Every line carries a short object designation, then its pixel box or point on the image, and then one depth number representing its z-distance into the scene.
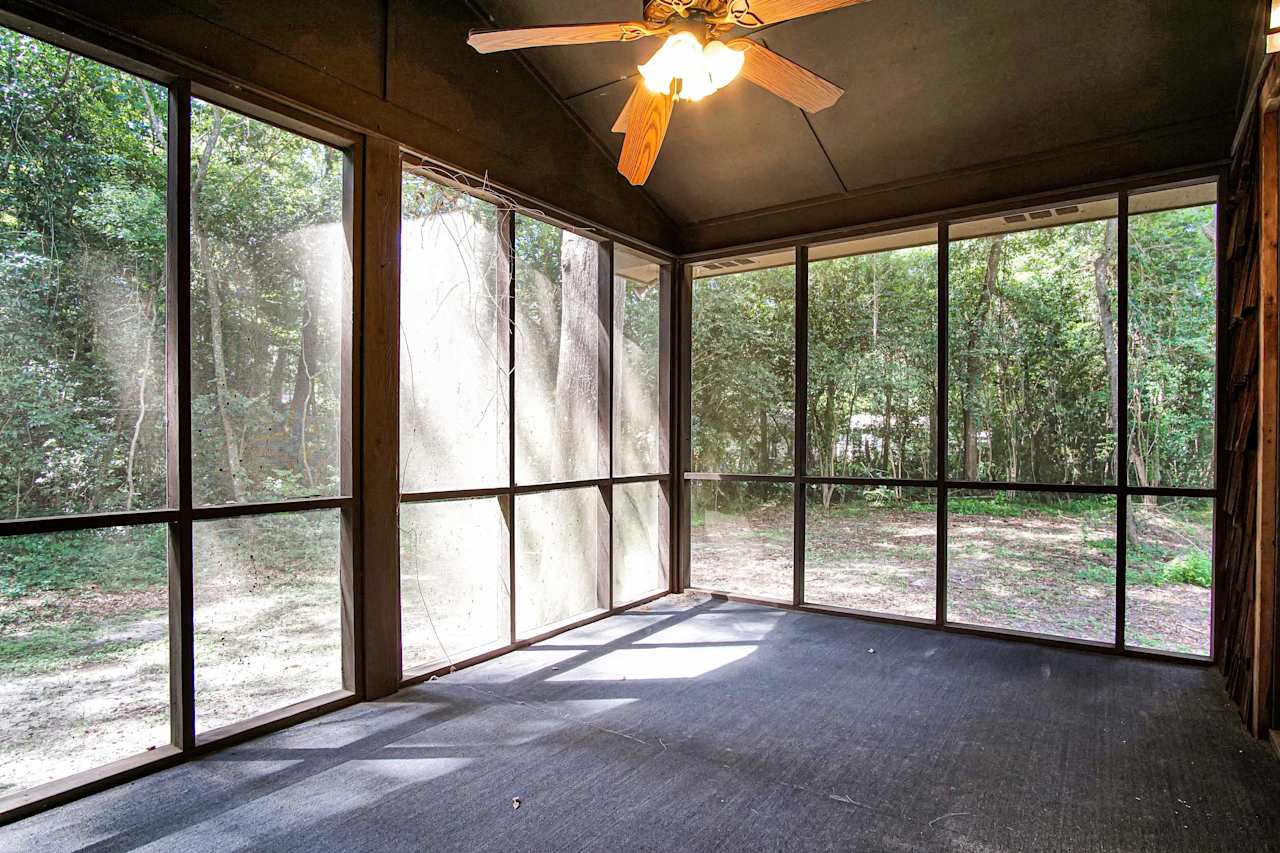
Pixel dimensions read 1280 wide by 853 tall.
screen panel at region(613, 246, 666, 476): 4.80
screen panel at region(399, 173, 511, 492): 3.33
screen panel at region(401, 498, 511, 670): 3.33
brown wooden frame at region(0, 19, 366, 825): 2.13
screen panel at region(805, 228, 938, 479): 5.10
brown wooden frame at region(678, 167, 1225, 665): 3.55
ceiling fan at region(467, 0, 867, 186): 1.93
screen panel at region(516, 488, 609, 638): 4.01
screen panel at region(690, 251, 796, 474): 5.24
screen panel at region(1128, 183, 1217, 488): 4.01
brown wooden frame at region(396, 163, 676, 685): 3.38
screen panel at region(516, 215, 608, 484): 4.05
